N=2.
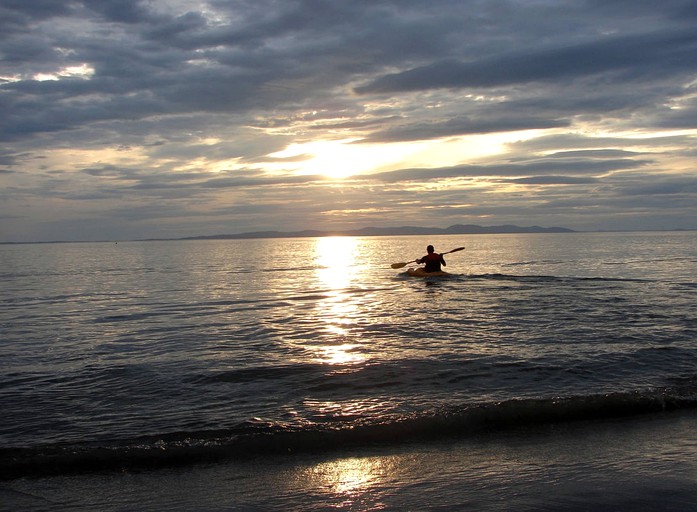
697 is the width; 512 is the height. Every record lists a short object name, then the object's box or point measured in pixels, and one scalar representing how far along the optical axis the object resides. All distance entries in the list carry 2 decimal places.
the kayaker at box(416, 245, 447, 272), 34.37
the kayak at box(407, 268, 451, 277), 34.53
